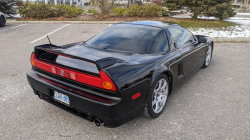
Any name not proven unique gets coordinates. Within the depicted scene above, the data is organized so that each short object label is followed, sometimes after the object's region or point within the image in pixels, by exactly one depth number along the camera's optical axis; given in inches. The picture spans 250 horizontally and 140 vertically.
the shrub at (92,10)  634.8
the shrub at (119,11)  605.1
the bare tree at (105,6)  617.4
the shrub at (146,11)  597.9
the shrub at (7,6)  573.1
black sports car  87.0
